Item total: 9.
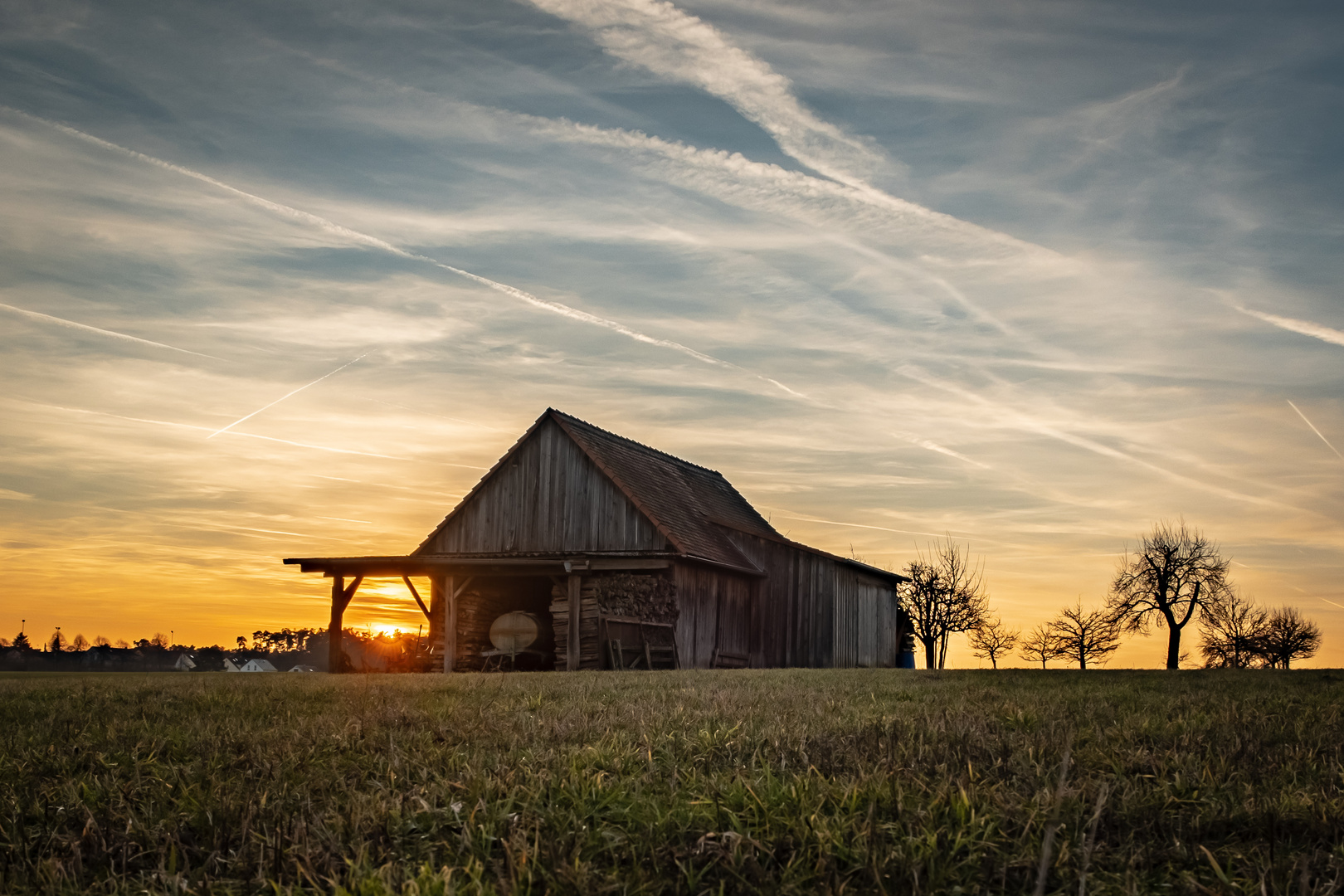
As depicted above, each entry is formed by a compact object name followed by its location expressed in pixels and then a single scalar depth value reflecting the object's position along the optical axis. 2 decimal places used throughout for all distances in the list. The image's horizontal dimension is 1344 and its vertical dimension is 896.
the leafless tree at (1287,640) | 59.38
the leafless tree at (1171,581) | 47.47
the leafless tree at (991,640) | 60.56
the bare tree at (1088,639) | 59.41
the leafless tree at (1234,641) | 58.66
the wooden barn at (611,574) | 25.89
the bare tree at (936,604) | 56.19
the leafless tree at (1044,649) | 61.97
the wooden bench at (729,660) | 28.20
